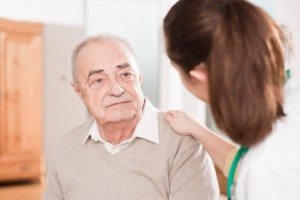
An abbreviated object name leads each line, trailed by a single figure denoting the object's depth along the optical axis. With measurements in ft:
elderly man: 4.83
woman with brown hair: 3.11
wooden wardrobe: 15.12
